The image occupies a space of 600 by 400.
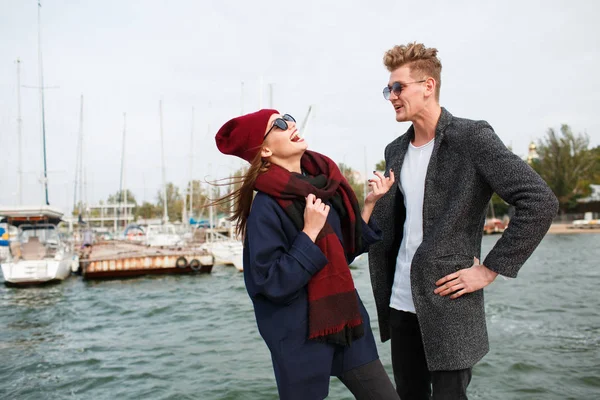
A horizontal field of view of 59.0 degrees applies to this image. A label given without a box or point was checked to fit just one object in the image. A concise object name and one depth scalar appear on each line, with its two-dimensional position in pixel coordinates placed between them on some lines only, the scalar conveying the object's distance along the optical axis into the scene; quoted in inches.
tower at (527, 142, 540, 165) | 3644.7
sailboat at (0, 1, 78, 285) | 855.1
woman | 90.0
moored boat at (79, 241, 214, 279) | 917.2
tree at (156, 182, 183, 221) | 3461.6
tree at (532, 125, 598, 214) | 2878.9
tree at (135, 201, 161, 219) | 4165.8
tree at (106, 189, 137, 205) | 4324.3
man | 95.5
